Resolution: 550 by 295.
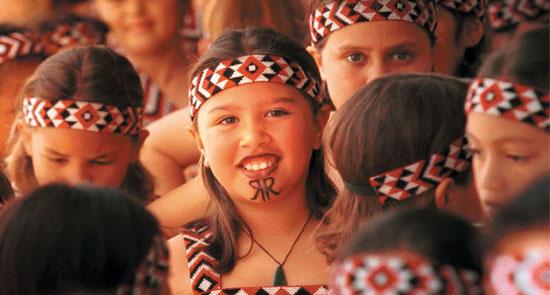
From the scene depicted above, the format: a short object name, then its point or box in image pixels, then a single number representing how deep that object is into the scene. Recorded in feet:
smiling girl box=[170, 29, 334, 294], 27.17
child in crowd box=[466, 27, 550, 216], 21.62
